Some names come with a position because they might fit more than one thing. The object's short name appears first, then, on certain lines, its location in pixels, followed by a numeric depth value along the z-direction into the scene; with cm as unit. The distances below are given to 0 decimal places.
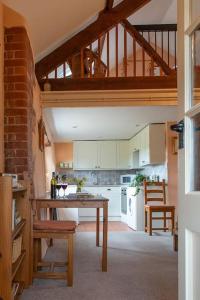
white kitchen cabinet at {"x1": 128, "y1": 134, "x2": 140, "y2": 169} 767
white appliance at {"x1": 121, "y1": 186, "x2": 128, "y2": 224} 754
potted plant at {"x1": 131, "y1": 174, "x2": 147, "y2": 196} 639
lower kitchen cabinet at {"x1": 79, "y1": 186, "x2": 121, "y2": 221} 819
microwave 829
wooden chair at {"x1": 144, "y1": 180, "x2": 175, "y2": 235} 567
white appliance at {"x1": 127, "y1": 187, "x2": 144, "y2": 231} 630
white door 120
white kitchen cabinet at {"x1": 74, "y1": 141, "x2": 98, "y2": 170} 866
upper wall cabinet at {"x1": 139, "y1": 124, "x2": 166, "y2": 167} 638
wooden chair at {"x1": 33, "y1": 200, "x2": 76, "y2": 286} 296
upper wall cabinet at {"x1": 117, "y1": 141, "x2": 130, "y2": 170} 865
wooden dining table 341
